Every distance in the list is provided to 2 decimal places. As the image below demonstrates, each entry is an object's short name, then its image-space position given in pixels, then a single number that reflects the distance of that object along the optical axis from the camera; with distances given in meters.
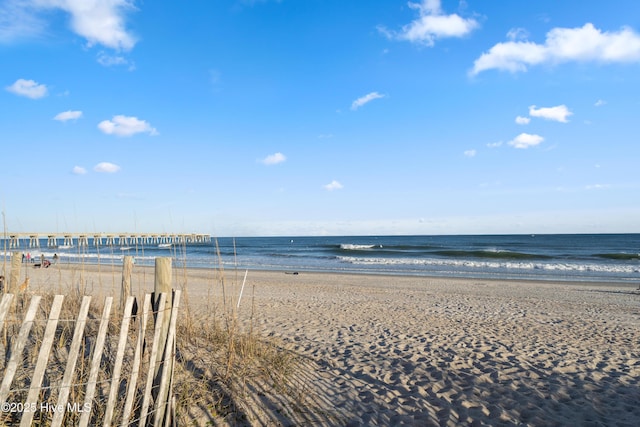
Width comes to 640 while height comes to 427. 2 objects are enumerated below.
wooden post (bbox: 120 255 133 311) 5.85
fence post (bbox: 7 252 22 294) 6.90
